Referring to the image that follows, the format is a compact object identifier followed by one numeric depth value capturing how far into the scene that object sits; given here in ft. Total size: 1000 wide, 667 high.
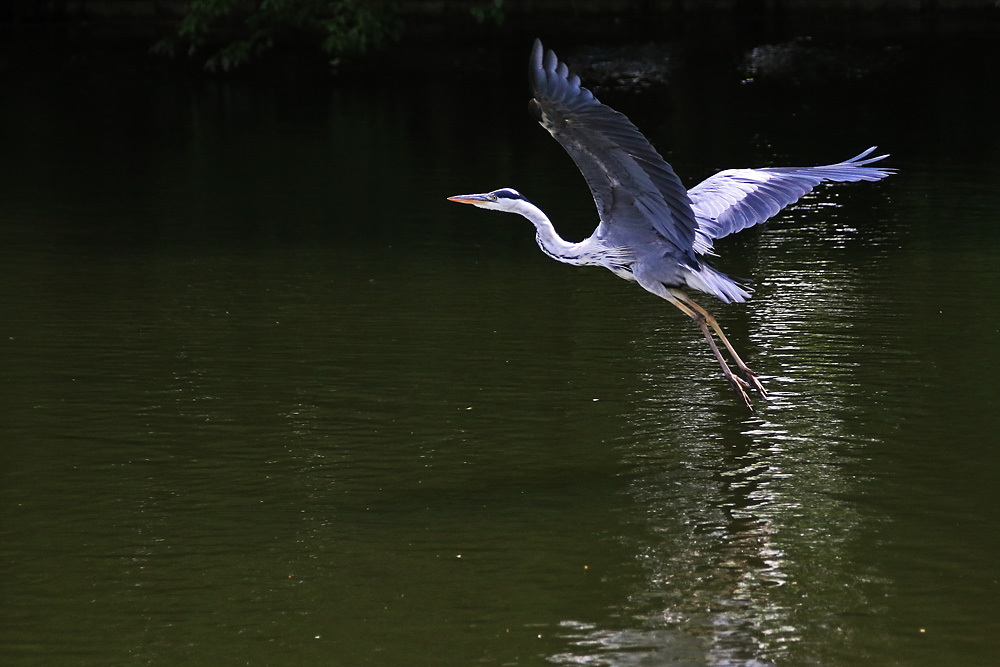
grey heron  48.55
